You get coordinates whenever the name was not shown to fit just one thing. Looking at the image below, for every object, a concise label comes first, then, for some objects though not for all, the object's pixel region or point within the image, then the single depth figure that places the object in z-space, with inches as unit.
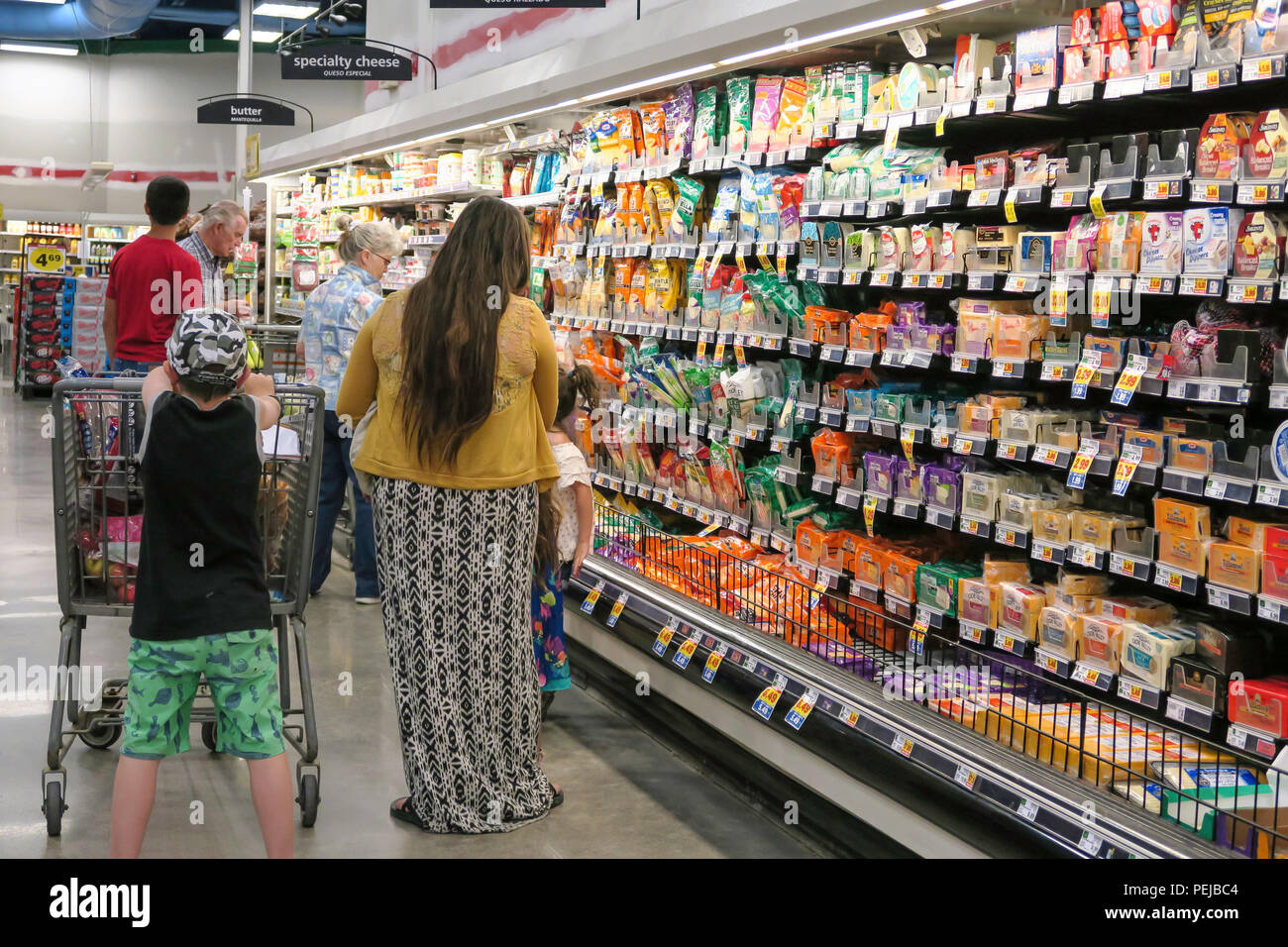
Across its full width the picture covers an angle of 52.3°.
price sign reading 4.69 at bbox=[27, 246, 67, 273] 644.7
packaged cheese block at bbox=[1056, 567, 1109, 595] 138.0
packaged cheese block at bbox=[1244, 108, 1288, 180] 114.6
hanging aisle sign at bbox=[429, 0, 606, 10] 224.7
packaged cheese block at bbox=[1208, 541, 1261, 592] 117.0
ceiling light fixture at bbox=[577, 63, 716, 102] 187.2
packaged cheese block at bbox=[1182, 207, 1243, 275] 119.3
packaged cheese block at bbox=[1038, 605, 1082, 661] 135.0
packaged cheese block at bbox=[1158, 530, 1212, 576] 122.7
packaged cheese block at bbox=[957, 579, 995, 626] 145.5
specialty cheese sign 353.1
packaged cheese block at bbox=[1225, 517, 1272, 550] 117.1
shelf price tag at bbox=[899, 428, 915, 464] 155.6
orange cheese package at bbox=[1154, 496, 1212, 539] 124.0
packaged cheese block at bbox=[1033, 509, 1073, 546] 137.0
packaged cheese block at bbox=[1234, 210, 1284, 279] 115.6
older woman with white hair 223.5
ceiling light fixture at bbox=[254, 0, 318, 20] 814.0
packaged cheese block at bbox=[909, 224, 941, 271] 153.9
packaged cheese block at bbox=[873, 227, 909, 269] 157.9
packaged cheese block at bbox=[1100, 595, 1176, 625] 131.0
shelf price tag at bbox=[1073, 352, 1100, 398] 133.1
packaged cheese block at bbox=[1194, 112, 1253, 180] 118.8
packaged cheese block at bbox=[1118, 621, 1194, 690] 125.0
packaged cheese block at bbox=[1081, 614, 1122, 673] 130.2
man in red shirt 216.8
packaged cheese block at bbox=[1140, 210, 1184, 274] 124.7
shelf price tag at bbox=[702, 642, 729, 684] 154.9
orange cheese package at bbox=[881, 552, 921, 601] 157.0
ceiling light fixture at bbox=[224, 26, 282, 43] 893.8
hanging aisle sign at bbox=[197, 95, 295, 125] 502.0
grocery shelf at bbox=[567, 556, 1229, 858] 104.0
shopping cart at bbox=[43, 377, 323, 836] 135.7
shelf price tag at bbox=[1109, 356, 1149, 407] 128.1
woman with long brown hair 131.1
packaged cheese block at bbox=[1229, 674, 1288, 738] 114.4
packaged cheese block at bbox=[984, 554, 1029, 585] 146.8
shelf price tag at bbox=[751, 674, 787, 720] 142.6
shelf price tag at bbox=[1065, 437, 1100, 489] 132.8
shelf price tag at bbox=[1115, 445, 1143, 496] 128.7
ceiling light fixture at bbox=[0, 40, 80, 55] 849.5
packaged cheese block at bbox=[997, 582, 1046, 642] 140.5
